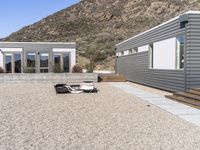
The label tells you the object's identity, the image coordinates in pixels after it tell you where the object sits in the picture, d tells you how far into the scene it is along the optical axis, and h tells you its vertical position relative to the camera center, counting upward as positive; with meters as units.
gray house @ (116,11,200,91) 6.24 +0.68
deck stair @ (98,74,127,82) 11.95 -0.60
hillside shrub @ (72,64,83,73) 11.93 +0.03
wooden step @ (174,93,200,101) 5.41 -0.86
